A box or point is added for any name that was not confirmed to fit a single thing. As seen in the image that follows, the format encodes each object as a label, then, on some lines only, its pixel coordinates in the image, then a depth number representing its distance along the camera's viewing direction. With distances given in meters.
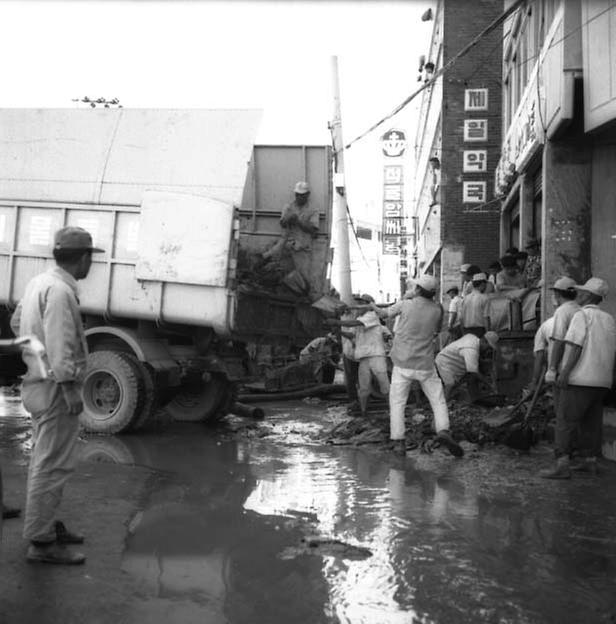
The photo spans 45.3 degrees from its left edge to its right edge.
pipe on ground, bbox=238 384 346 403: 12.19
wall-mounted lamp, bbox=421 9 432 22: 27.11
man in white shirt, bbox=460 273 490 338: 10.80
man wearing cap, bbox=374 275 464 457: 7.61
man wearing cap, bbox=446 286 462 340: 12.61
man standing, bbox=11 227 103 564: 3.93
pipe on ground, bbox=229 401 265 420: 10.25
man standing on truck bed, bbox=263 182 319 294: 9.20
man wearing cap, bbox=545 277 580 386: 6.50
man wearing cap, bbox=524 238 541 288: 11.75
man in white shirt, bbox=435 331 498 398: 9.53
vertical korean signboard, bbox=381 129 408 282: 32.98
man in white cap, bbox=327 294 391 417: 10.05
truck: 8.02
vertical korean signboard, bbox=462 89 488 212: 20.06
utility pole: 15.71
